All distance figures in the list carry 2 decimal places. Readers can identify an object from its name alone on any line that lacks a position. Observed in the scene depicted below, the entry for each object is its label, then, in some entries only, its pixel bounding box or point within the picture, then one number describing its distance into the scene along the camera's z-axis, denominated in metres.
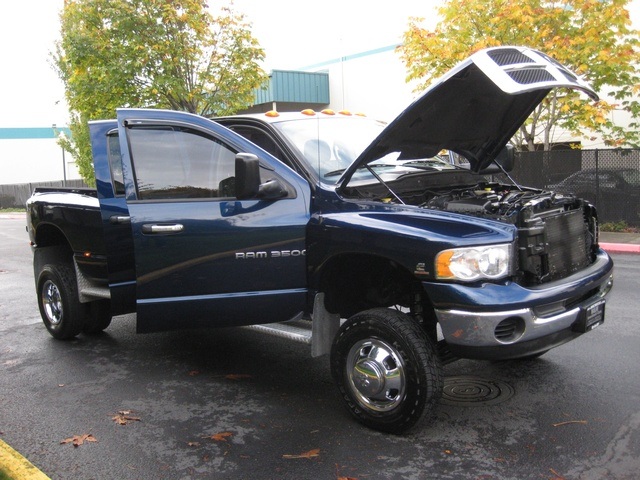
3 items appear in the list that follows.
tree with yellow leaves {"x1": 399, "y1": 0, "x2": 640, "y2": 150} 13.87
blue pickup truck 3.53
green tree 14.88
